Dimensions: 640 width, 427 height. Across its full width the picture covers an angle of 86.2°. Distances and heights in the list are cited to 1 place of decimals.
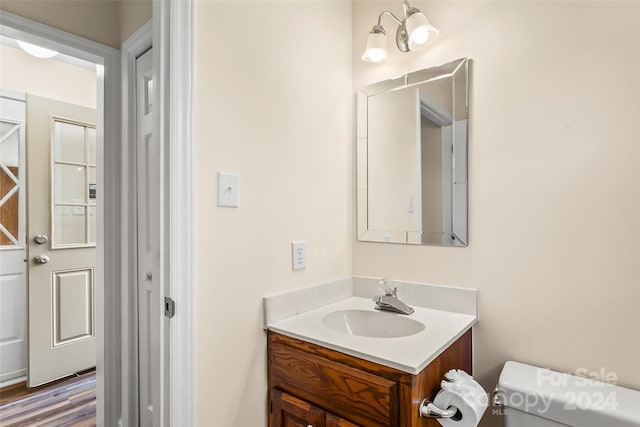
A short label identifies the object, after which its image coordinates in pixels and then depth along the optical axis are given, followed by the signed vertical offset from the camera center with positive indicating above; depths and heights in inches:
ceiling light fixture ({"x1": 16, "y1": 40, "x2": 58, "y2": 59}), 85.0 +42.1
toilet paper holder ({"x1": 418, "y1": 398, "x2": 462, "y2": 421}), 35.3 -20.6
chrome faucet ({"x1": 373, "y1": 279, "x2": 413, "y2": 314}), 52.3 -13.8
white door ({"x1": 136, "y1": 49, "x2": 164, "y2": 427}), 65.8 -2.8
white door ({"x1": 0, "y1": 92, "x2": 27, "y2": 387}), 92.4 -8.0
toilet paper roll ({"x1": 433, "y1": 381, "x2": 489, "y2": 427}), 34.9 -19.8
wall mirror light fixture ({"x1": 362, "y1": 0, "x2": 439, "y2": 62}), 51.4 +28.1
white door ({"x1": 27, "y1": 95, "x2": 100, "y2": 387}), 92.5 -6.6
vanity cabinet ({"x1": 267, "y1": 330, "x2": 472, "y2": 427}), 35.4 -20.0
